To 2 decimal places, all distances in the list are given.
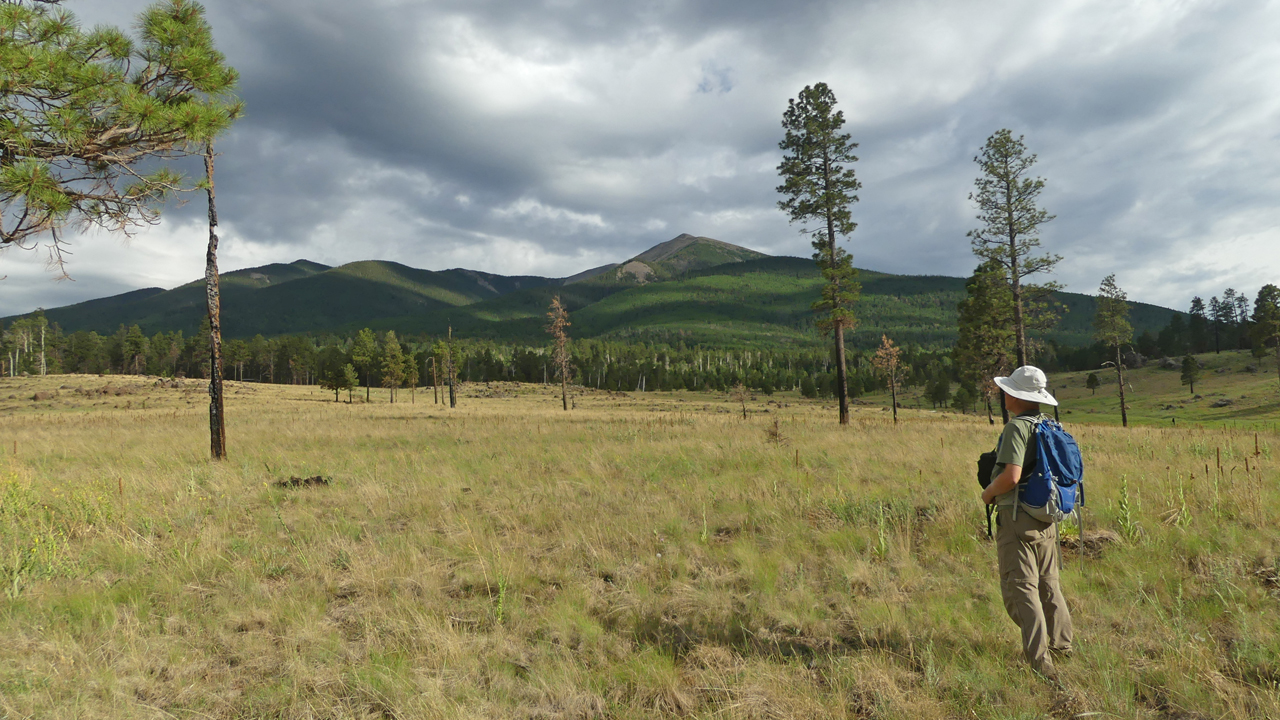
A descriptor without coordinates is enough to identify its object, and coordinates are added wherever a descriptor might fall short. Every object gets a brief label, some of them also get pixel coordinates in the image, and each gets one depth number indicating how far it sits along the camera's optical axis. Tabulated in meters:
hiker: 3.75
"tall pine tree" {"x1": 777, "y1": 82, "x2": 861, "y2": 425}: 22.48
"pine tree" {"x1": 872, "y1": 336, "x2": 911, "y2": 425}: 41.62
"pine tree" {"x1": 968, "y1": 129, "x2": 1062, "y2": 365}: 24.86
